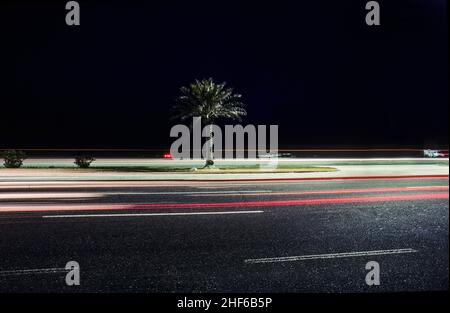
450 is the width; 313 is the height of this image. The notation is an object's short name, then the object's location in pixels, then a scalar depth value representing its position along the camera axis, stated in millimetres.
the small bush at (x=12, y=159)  25734
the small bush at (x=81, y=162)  26130
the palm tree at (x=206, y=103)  28562
